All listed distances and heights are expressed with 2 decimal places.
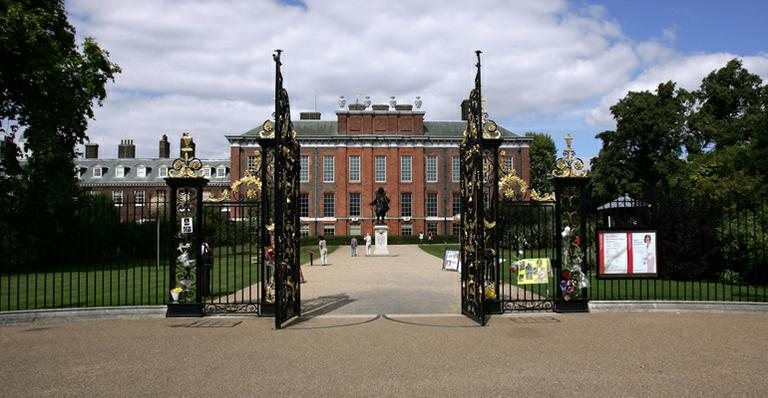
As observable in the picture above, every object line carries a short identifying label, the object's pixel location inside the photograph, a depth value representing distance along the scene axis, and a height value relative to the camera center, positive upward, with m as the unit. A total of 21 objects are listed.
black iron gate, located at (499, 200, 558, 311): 10.02 -1.04
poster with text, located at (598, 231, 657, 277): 10.20 -0.67
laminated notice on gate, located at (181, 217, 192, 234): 9.74 -0.17
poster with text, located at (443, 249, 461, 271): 19.91 -1.59
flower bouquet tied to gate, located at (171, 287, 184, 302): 9.72 -1.30
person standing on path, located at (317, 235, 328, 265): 24.33 -1.56
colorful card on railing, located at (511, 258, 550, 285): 10.09 -0.97
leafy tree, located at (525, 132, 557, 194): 61.81 +5.94
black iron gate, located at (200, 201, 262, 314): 9.82 -1.27
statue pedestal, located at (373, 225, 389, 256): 31.75 -1.39
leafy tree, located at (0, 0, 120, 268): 17.98 +4.35
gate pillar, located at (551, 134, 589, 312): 9.93 -0.31
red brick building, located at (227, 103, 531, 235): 52.84 +3.77
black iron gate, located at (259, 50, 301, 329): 8.79 +0.16
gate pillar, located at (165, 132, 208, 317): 9.70 -0.29
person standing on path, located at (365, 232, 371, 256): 31.80 -1.73
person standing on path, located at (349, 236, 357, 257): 30.44 -1.71
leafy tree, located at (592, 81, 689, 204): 39.94 +4.96
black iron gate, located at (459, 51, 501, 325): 9.15 -0.01
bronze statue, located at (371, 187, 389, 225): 34.12 +0.56
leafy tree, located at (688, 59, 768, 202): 31.54 +6.40
